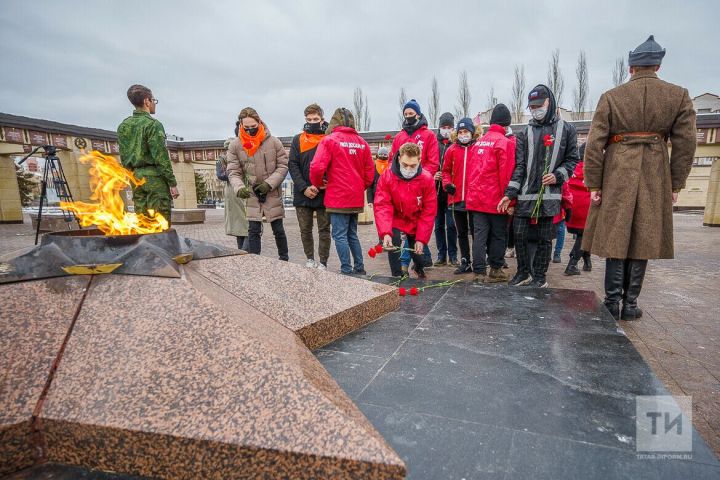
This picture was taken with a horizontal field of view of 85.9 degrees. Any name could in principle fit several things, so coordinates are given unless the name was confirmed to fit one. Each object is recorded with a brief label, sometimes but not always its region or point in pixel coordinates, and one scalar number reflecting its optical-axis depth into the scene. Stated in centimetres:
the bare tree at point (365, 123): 3070
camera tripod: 661
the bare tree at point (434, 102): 2971
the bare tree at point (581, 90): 2603
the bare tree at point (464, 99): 2895
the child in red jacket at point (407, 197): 379
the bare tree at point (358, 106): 3109
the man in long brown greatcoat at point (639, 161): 273
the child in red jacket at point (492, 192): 391
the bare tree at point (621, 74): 2547
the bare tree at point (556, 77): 2561
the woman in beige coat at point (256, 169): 441
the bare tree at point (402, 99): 3064
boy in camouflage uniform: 394
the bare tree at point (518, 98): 2716
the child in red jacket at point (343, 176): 415
